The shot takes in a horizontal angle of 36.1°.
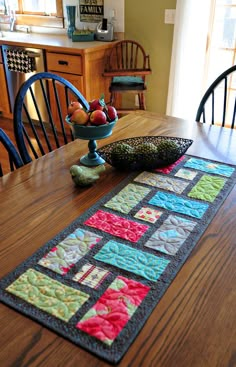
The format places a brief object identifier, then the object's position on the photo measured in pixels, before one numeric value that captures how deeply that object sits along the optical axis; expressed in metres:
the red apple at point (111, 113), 1.34
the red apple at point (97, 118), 1.28
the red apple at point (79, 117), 1.28
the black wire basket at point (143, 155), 1.28
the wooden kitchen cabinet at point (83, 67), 3.22
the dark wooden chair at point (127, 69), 3.31
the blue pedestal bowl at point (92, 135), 1.29
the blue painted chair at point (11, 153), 1.32
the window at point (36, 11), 4.02
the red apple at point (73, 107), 1.32
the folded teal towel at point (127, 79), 3.33
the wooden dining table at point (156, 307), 0.67
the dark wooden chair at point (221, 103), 3.34
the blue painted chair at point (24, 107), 1.44
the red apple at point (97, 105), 1.31
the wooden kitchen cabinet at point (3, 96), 3.82
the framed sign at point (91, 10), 3.67
